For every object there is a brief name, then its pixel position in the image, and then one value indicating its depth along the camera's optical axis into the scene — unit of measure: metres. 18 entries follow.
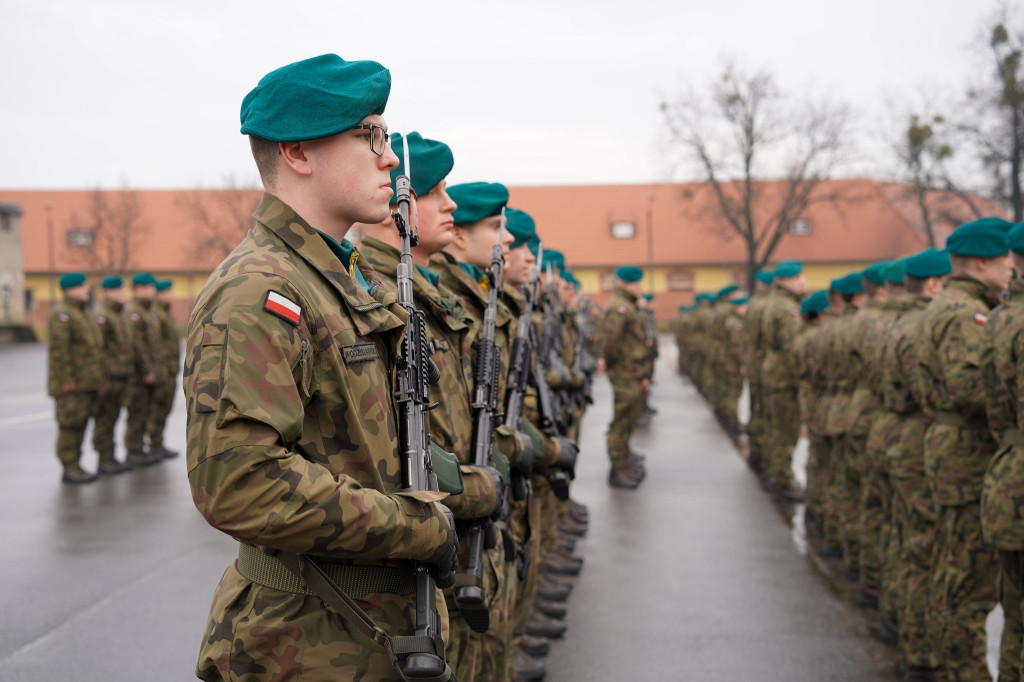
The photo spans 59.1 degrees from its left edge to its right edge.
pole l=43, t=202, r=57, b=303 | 46.38
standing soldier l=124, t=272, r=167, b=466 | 10.87
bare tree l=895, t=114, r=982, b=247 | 26.05
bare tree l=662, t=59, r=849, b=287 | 38.56
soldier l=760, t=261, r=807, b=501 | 8.79
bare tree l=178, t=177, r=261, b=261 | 45.41
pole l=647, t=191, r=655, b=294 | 44.60
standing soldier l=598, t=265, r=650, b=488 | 9.45
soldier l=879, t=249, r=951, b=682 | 4.34
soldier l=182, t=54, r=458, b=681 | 1.64
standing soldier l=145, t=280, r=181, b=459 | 11.32
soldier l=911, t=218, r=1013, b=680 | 3.86
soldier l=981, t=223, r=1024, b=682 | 3.31
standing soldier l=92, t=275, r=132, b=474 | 10.29
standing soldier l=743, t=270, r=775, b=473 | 9.94
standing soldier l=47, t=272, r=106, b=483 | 9.62
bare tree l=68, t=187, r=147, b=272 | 46.47
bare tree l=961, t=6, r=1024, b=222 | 22.70
